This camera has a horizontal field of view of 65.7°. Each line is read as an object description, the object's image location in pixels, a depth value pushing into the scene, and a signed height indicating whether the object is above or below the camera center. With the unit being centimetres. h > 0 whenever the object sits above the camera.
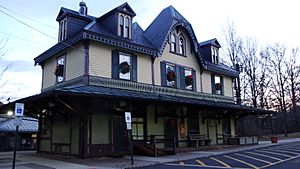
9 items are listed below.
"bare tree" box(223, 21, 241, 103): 3132 +840
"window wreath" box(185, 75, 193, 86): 1745 +267
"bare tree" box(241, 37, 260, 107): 3283 +590
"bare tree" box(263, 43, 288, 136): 3576 +453
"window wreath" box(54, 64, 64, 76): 1455 +292
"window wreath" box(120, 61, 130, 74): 1393 +293
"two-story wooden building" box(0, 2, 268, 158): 1225 +208
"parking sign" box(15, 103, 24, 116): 778 +28
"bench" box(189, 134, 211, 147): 1668 -173
